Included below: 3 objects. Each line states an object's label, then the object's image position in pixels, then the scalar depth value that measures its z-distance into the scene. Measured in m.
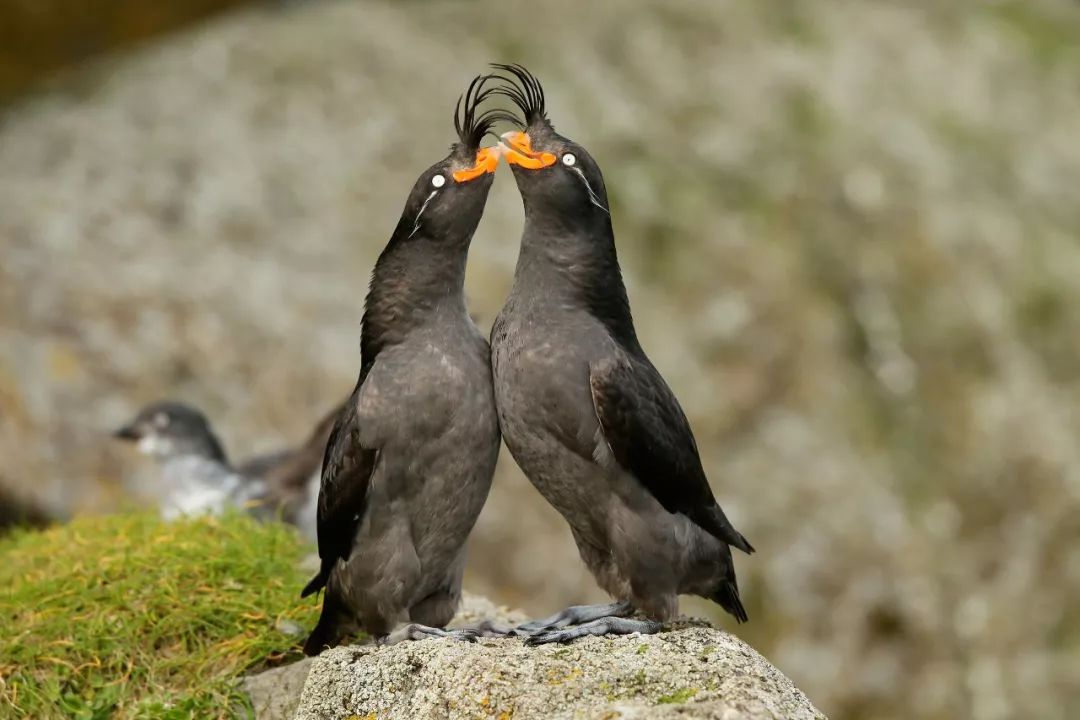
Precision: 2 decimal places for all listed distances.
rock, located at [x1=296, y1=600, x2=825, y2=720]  7.35
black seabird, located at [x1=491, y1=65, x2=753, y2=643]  8.57
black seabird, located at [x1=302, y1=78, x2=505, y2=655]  8.82
